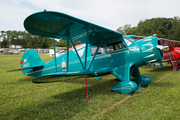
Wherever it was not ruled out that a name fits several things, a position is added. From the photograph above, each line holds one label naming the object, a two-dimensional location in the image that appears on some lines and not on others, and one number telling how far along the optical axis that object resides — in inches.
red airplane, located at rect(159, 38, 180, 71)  419.8
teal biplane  132.5
